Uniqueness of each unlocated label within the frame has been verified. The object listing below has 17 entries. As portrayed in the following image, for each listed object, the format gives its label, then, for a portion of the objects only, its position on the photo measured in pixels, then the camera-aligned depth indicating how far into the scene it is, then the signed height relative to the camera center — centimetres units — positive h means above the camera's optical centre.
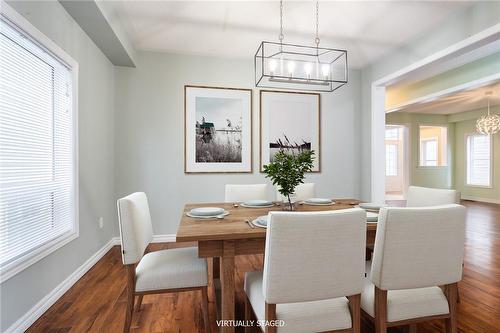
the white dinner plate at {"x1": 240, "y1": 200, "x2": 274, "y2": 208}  217 -32
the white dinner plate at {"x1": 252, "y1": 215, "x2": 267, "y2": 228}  149 -33
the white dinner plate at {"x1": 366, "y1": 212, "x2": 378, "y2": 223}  164 -34
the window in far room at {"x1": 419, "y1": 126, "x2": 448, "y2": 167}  790 +61
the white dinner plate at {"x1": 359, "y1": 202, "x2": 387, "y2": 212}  203 -33
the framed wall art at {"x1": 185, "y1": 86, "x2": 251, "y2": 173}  365 +51
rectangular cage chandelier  215 +121
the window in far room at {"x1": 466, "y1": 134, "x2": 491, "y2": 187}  716 +15
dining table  135 -42
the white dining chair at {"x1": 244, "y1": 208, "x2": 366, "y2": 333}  107 -44
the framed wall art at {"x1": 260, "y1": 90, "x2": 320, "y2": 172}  387 +63
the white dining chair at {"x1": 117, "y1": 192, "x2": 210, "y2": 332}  150 -63
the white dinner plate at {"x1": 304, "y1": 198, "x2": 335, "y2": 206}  228 -33
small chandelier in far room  579 +94
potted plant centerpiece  183 -2
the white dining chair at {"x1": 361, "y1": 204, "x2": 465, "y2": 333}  120 -46
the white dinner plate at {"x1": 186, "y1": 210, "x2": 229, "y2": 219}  175 -34
